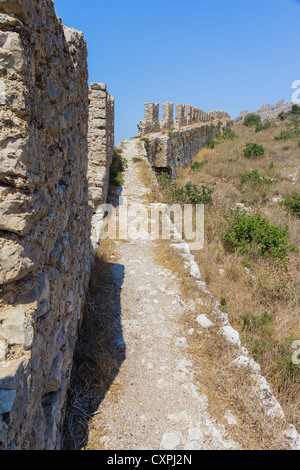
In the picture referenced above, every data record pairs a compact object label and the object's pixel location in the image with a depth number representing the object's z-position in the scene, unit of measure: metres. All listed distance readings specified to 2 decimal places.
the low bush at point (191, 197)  8.24
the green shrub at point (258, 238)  6.12
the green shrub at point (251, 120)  28.71
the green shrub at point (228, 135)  21.98
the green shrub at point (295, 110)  28.42
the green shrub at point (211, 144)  19.70
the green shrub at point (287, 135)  18.02
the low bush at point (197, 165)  14.68
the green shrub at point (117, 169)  8.39
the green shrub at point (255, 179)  11.30
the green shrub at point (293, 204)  9.04
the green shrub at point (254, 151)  15.05
